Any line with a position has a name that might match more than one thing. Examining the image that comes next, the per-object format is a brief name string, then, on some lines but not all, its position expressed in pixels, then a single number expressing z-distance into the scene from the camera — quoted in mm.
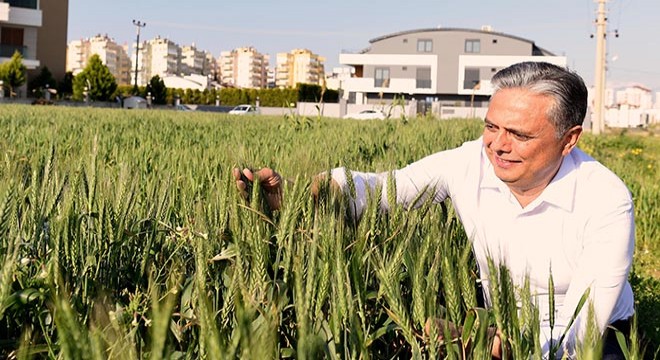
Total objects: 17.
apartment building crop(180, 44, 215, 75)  182575
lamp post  65062
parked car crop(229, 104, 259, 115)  42944
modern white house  63188
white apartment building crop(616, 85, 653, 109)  144125
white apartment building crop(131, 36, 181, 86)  164875
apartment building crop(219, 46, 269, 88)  185625
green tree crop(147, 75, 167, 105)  55062
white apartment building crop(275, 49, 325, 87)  171000
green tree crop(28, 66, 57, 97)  45312
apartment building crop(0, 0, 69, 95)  45531
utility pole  29500
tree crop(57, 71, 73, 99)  47469
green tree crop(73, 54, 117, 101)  44500
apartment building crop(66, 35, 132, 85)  165375
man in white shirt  2006
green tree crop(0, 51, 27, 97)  39434
